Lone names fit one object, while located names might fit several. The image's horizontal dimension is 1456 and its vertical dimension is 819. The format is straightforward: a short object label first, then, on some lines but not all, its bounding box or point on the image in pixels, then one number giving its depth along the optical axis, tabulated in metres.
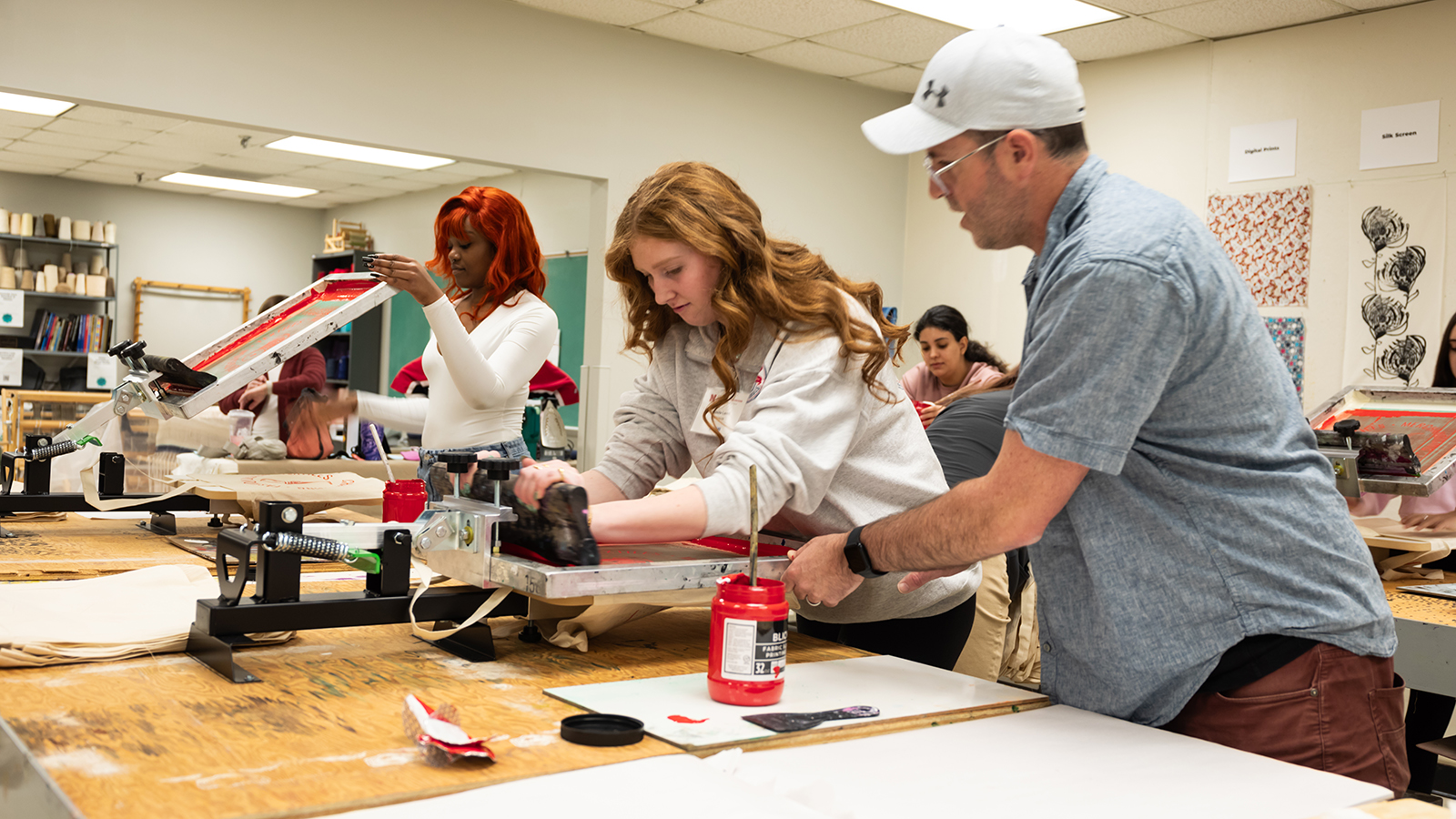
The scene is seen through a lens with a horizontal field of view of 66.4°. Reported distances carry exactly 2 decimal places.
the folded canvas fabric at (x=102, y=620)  1.26
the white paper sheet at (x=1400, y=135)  4.64
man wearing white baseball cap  1.08
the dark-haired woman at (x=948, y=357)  4.95
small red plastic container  1.94
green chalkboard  6.82
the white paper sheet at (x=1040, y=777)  0.94
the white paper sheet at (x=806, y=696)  1.10
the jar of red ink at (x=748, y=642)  1.17
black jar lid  1.02
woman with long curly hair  1.40
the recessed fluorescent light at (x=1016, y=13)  5.03
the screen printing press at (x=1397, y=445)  2.40
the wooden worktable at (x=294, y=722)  0.88
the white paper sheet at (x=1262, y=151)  5.09
